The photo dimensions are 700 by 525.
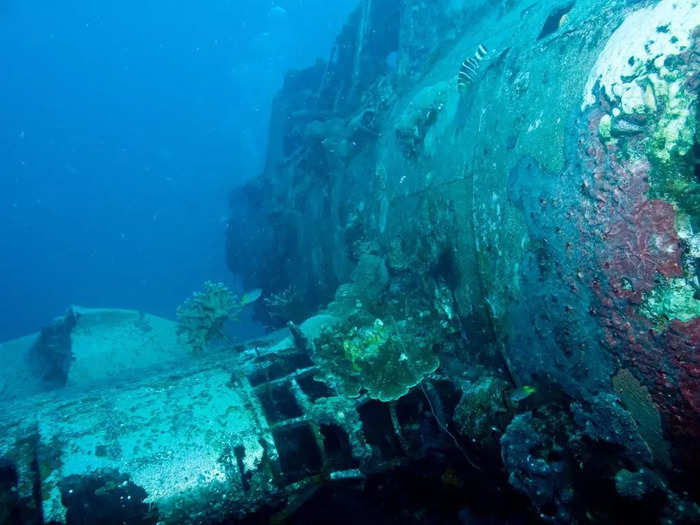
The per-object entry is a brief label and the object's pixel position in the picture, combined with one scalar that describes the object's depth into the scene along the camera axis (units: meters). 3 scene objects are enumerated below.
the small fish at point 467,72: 3.74
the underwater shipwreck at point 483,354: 1.77
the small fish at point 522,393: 2.66
